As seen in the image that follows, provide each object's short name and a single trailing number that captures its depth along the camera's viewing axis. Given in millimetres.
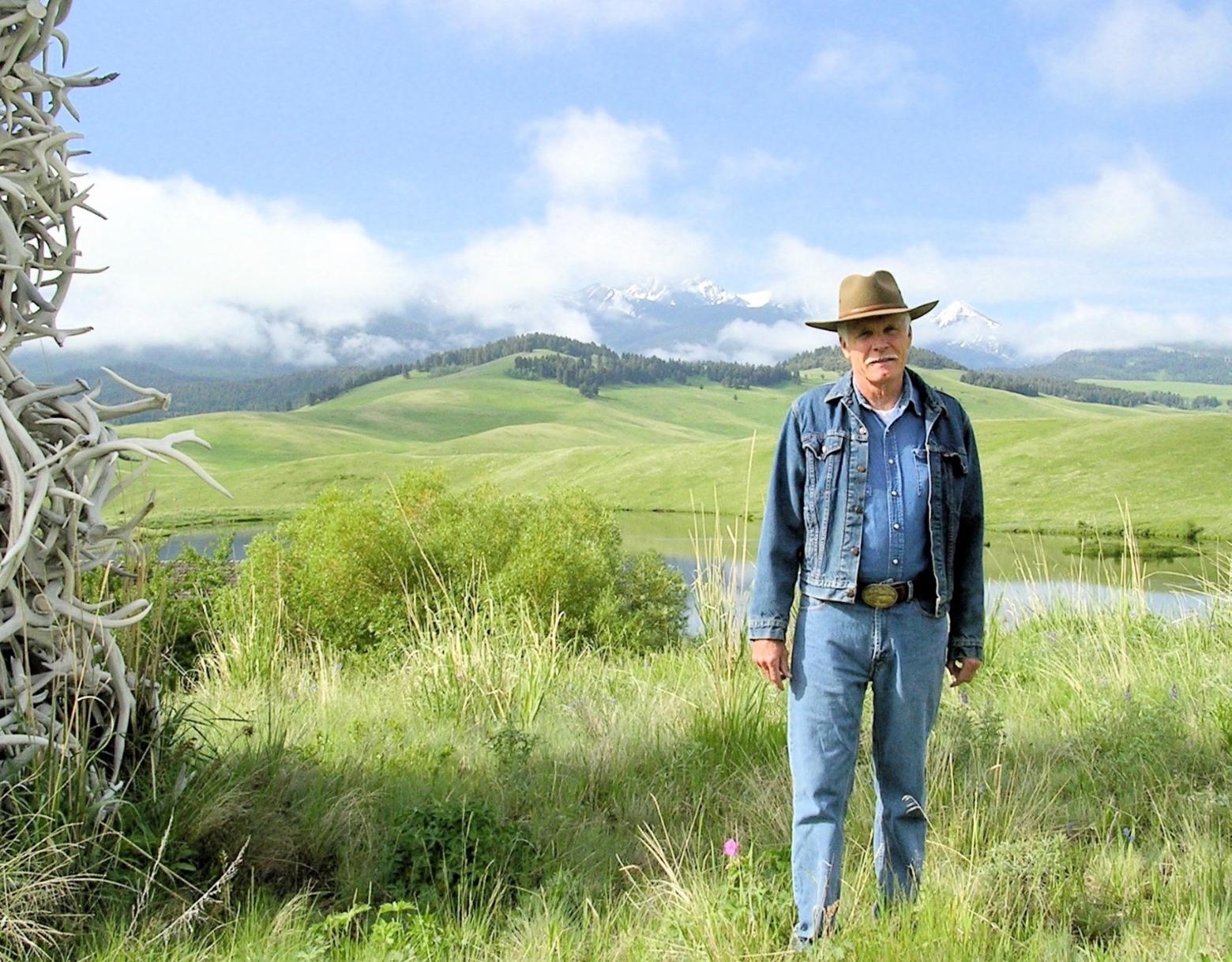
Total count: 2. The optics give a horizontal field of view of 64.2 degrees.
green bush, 14812
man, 3146
